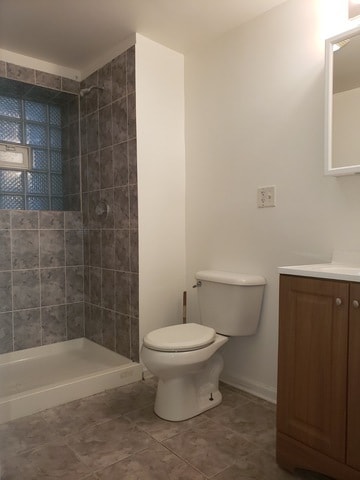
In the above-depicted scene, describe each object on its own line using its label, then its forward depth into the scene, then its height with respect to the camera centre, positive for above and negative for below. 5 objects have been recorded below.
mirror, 1.56 +0.53
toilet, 1.73 -0.60
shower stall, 2.38 -0.05
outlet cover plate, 1.98 +0.15
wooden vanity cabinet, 1.22 -0.56
